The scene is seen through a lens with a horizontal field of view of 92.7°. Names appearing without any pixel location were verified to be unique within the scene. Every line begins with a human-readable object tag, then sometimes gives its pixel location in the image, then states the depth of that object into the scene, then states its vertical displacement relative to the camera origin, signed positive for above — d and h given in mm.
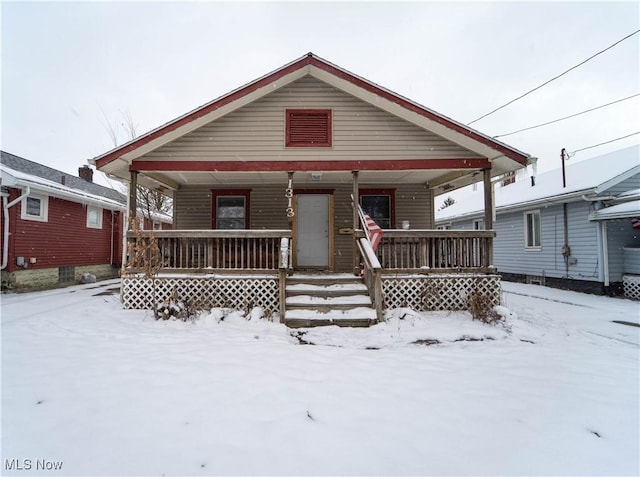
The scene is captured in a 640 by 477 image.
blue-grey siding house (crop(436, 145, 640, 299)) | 9820 +851
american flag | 6703 +345
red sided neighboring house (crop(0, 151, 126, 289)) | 9969 +979
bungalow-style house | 6699 +2091
